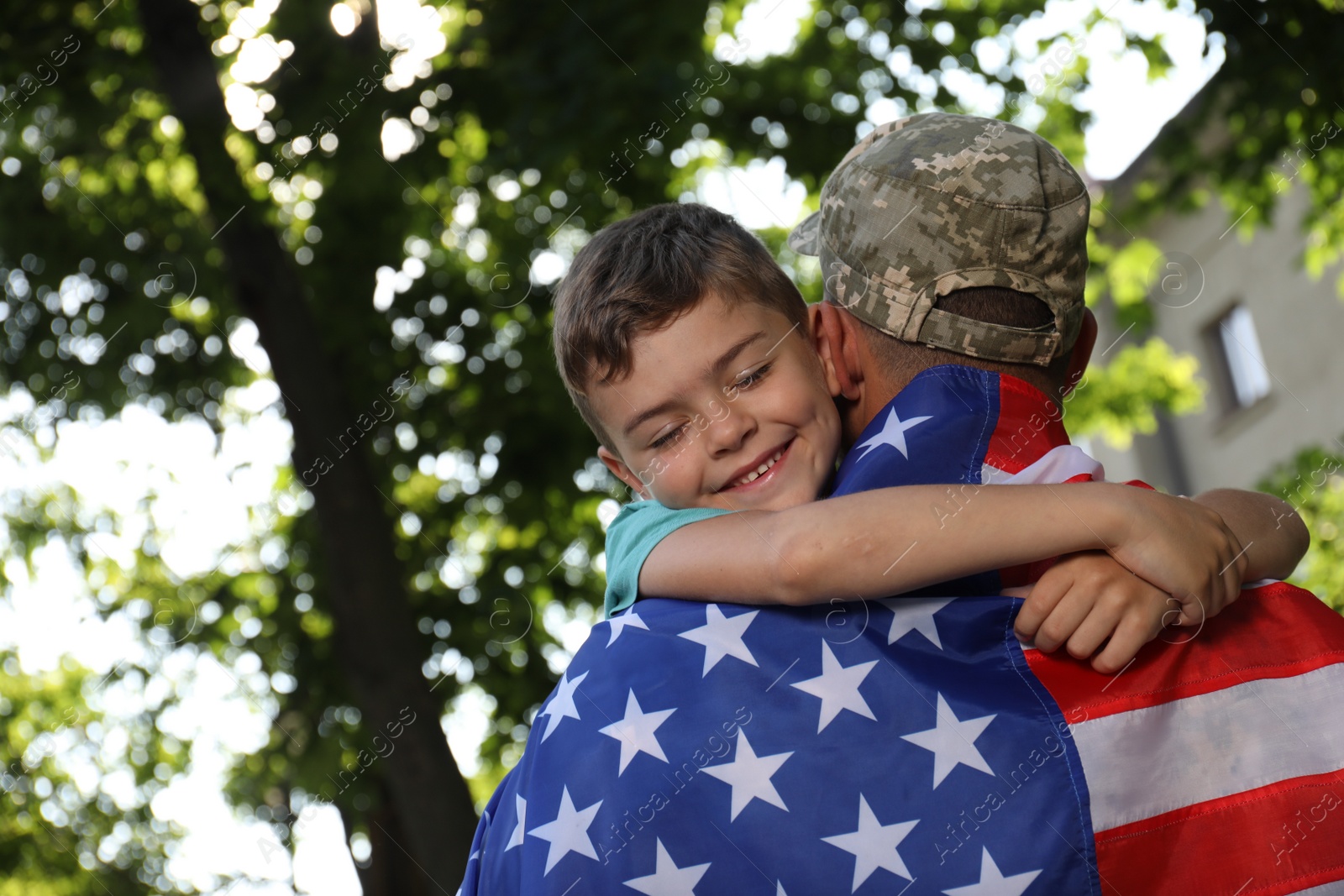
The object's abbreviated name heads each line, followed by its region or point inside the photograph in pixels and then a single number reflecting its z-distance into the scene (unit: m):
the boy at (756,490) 1.61
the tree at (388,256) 5.97
